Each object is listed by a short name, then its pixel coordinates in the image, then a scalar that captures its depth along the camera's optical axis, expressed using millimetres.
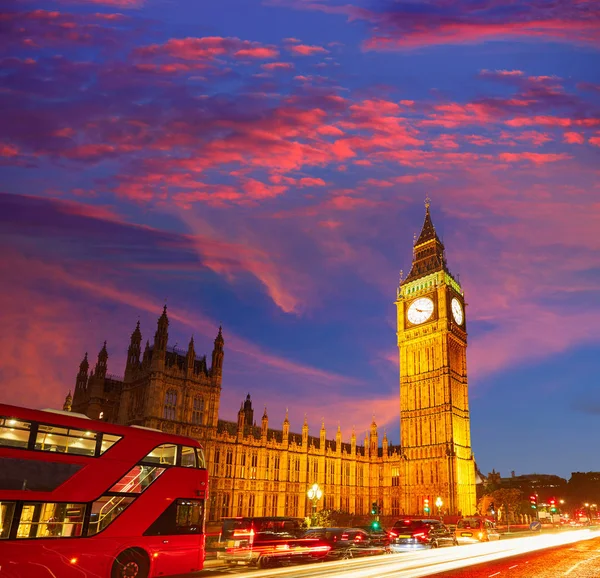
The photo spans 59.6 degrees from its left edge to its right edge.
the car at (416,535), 33406
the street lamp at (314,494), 49406
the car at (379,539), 33562
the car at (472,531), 42531
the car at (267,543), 23734
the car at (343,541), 27188
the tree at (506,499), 89544
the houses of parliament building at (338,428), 61219
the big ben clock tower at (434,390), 78375
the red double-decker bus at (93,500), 14242
